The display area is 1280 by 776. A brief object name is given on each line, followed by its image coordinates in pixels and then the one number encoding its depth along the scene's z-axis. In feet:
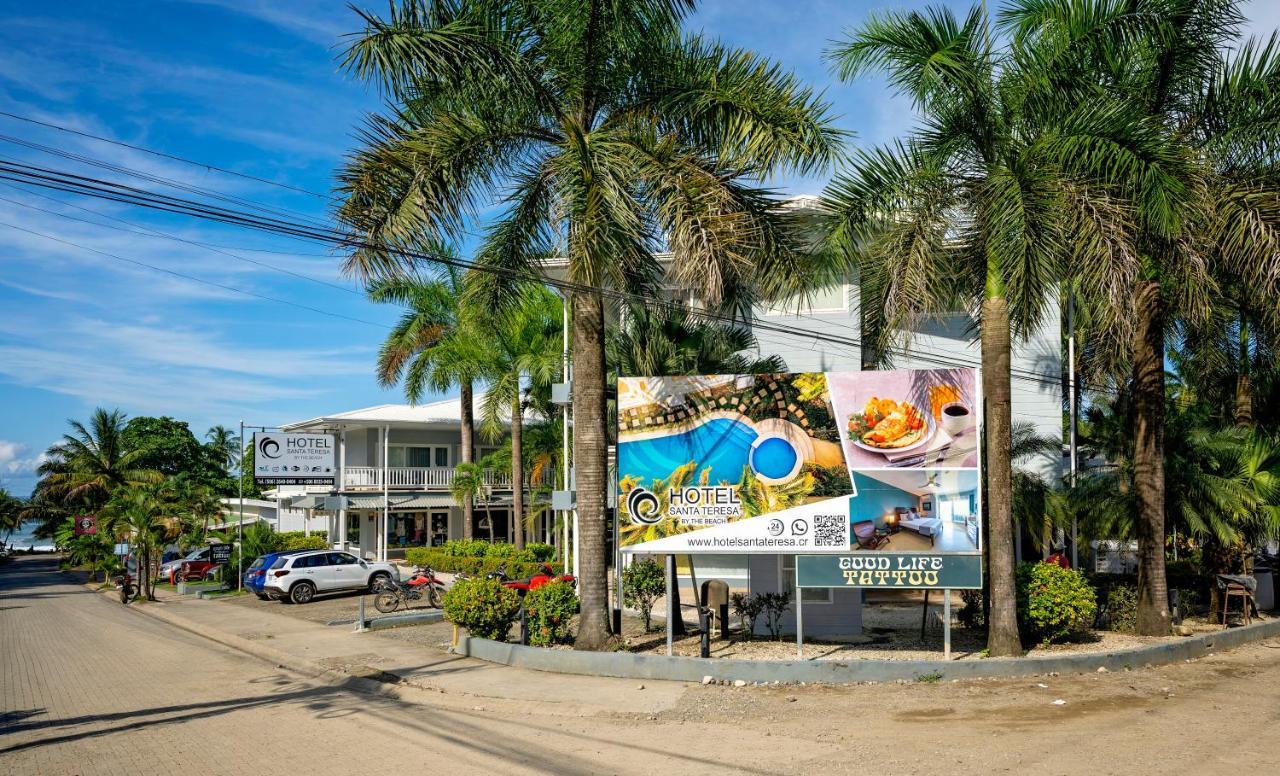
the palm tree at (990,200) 42.83
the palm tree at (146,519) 101.09
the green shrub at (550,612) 49.70
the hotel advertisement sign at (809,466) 46.21
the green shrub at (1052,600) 47.65
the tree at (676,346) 70.33
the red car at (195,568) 120.67
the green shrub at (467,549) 110.42
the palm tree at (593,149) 44.80
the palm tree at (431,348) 110.32
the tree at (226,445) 239.50
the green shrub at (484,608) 51.70
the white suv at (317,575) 88.94
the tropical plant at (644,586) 58.75
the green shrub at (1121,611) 55.42
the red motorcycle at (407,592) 75.82
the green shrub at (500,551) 103.14
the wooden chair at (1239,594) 57.16
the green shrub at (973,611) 55.11
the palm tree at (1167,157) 46.29
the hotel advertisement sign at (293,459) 106.52
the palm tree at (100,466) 172.45
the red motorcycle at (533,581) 53.44
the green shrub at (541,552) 103.11
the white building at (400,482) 134.31
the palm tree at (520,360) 96.22
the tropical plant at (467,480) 112.27
